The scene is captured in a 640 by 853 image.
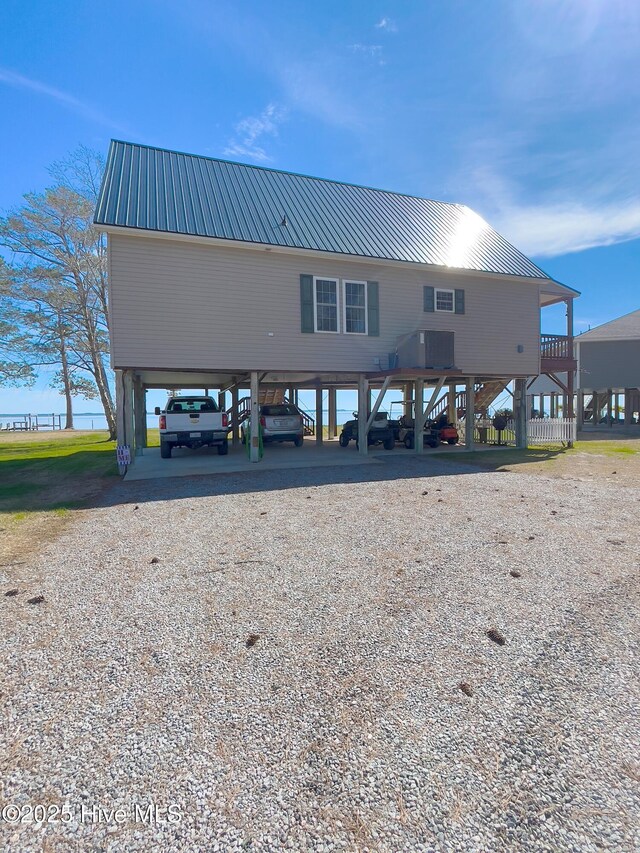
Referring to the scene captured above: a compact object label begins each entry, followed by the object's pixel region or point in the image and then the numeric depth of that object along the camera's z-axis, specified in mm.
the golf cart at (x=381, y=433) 17531
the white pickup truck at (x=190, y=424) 14250
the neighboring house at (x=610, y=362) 28922
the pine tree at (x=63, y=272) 23016
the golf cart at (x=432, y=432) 17973
